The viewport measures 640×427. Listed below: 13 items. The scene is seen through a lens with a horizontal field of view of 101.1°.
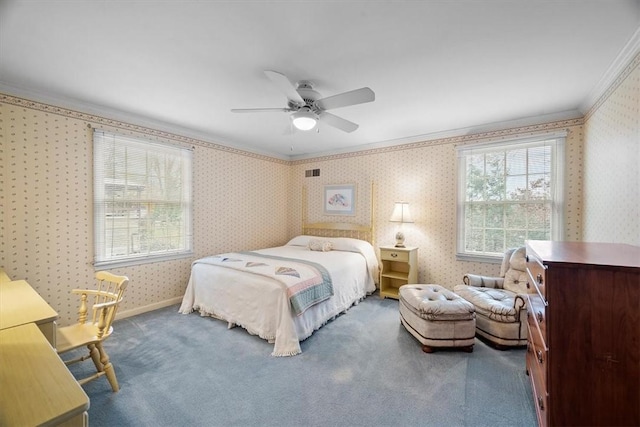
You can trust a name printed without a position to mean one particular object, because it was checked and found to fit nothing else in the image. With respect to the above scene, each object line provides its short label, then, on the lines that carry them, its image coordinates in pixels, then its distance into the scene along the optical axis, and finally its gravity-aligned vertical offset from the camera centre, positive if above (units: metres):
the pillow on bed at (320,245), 4.29 -0.54
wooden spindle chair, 1.81 -0.89
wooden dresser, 1.11 -0.55
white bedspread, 2.53 -0.99
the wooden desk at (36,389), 0.75 -0.57
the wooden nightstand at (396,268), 3.91 -0.89
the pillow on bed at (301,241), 4.80 -0.52
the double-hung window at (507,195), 3.25 +0.25
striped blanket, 2.59 -0.66
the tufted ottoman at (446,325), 2.45 -1.04
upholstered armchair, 2.48 -0.89
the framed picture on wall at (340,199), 4.82 +0.26
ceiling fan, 2.11 +0.96
